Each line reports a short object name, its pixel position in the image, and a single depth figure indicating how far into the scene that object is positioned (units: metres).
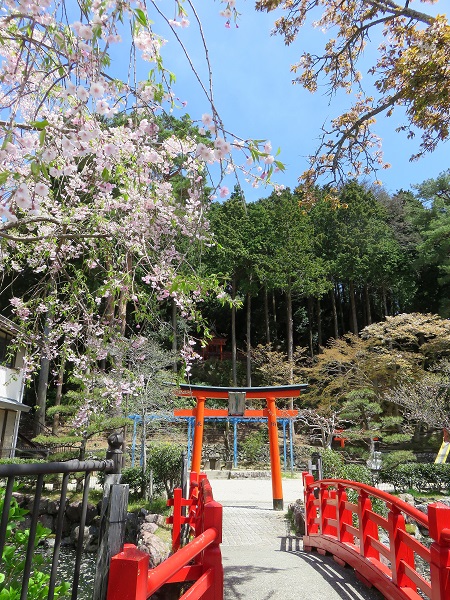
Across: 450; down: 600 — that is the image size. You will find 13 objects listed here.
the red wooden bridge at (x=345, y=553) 1.29
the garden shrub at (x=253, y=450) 19.72
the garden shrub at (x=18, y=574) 2.14
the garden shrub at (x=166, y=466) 10.77
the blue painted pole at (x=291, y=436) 17.55
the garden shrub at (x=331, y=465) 9.73
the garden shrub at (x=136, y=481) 11.52
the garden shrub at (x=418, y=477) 12.89
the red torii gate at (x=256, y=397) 11.19
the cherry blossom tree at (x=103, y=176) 2.19
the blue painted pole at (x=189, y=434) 18.19
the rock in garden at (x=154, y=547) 6.24
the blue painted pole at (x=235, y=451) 18.83
